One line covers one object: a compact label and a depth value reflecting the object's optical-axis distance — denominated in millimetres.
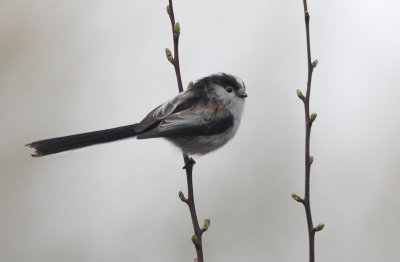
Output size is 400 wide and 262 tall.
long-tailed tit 6426
